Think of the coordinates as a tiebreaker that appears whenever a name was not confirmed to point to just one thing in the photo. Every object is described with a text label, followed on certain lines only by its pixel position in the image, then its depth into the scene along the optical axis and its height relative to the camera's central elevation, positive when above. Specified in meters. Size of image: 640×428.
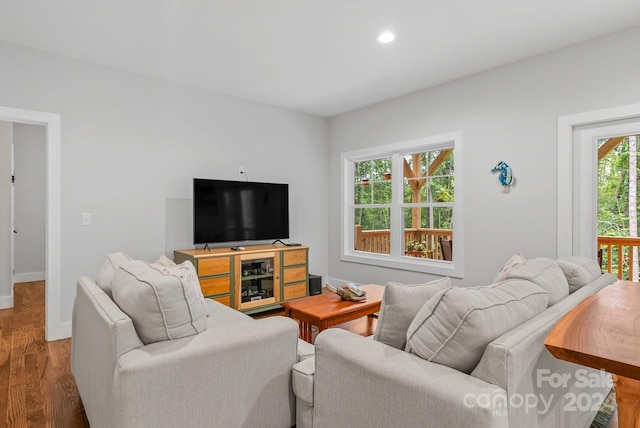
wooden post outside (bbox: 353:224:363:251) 5.27 -0.33
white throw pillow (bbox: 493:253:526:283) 2.21 -0.35
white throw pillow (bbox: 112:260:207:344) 1.52 -0.39
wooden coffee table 2.67 -0.72
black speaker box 4.73 -0.90
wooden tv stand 3.76 -0.65
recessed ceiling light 2.92 +1.44
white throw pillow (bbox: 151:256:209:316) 2.12 -0.34
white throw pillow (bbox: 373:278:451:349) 1.46 -0.38
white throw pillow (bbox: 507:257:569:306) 1.67 -0.29
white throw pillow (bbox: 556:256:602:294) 2.00 -0.33
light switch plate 3.45 -0.03
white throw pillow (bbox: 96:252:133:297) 1.99 -0.31
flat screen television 3.99 +0.05
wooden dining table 0.89 -0.35
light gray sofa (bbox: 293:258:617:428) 1.10 -0.58
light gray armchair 1.40 -0.67
